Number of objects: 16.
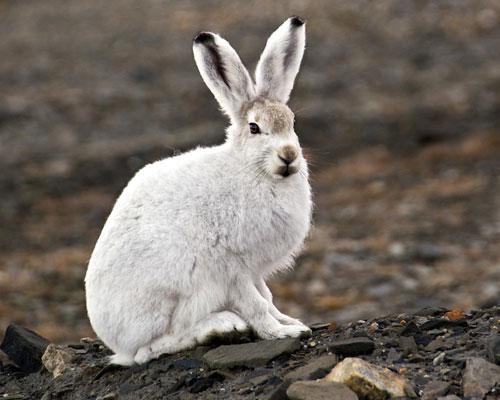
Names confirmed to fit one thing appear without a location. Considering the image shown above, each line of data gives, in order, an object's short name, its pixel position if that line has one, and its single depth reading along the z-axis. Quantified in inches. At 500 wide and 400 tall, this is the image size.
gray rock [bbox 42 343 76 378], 546.8
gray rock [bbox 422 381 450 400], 403.2
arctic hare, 472.7
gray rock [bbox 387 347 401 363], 448.1
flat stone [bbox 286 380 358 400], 402.3
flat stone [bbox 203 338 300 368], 461.4
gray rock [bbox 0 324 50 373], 569.0
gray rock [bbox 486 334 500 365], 429.4
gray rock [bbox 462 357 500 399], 404.2
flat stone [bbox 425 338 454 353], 459.5
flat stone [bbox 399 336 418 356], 456.1
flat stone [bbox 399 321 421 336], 481.4
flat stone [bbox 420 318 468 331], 490.9
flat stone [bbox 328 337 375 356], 455.8
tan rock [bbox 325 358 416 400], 405.7
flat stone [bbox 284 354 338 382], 429.7
